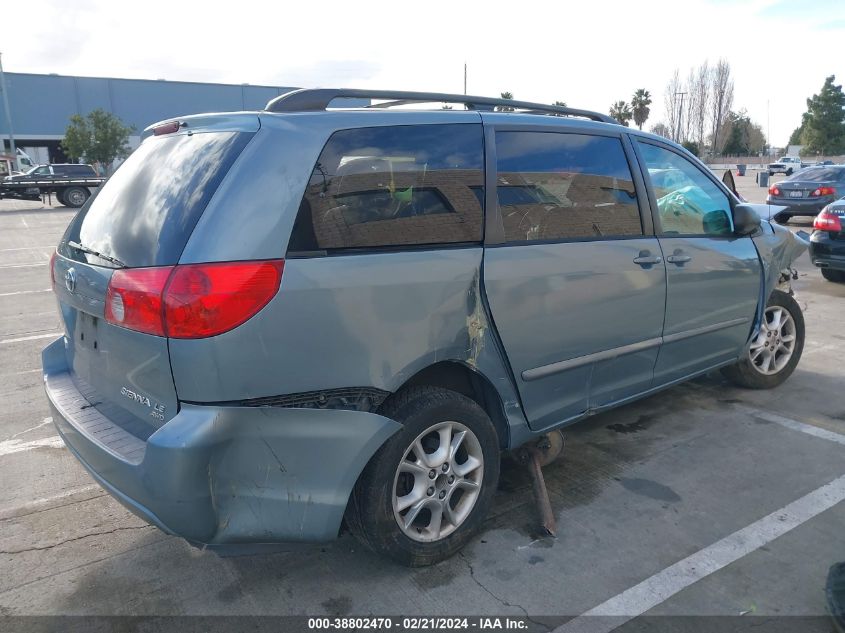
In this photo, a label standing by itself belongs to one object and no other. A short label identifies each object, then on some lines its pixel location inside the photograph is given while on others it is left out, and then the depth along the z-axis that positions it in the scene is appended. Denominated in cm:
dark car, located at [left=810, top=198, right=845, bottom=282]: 882
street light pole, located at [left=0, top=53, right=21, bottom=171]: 4203
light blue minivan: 222
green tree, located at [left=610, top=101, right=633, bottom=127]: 6312
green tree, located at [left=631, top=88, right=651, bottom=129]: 6338
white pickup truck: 5336
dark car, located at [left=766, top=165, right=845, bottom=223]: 1527
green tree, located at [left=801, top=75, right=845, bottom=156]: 7212
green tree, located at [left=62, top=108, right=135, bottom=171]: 4006
